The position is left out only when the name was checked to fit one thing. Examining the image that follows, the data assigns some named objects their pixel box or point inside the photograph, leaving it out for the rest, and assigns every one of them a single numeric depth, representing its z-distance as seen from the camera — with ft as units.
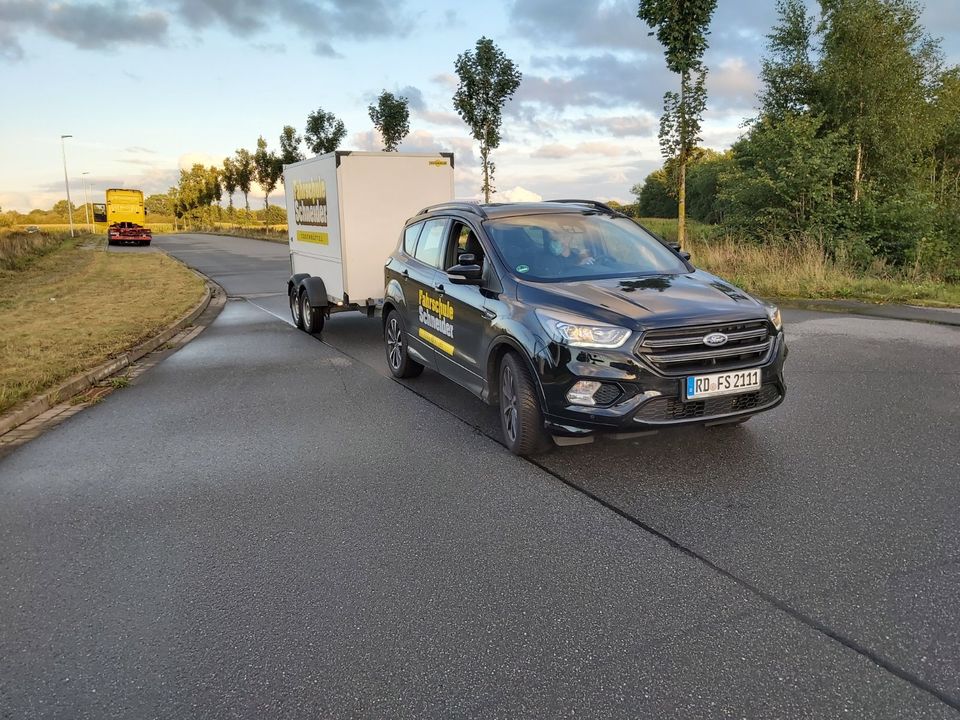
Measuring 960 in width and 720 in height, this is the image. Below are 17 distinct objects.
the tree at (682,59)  55.62
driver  18.71
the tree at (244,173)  211.61
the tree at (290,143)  166.20
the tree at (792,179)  67.05
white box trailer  31.27
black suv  14.60
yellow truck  164.04
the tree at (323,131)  142.20
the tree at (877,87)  74.13
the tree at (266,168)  178.09
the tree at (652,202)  328.92
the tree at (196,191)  282.97
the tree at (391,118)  114.42
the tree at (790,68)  79.05
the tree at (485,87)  82.02
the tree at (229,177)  230.27
